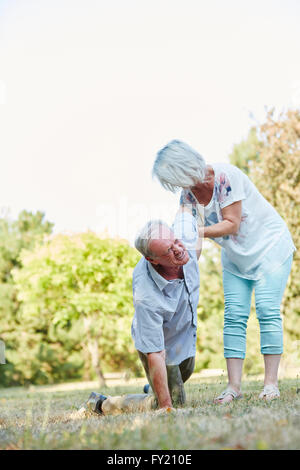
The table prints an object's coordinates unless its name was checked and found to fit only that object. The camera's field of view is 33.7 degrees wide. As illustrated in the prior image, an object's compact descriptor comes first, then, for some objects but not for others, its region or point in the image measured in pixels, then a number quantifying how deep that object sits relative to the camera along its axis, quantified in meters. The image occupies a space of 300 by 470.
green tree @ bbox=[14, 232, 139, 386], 17.52
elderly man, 3.02
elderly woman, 3.50
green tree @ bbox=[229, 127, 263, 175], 21.97
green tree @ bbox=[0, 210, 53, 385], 23.06
